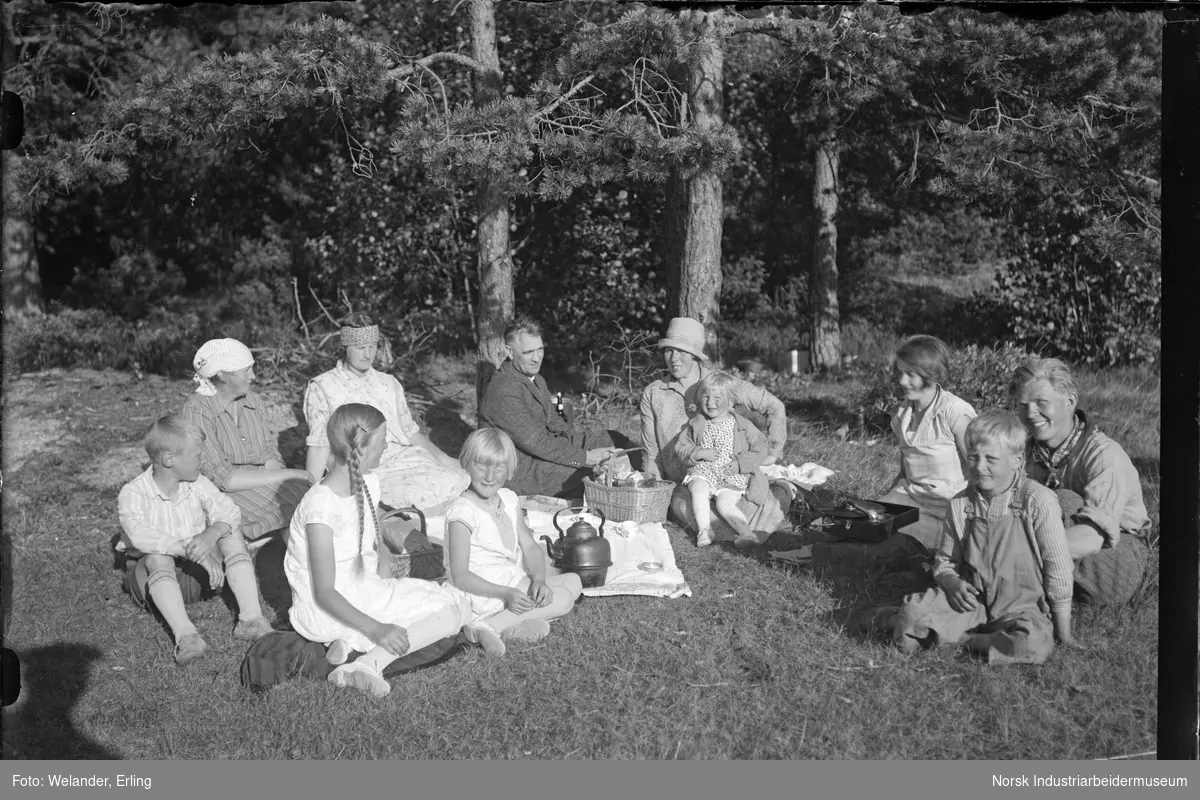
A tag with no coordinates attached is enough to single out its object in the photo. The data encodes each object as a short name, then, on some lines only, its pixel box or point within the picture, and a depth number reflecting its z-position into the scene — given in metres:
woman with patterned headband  6.40
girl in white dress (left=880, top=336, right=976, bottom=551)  6.11
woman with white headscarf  5.95
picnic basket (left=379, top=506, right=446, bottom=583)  5.54
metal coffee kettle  5.51
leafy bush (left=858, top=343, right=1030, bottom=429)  9.08
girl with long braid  4.49
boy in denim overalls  4.55
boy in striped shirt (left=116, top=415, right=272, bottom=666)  5.12
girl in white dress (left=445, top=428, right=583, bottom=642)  4.82
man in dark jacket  6.93
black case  5.85
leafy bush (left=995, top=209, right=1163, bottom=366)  11.62
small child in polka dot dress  6.51
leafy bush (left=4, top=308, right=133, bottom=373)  11.93
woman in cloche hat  6.68
